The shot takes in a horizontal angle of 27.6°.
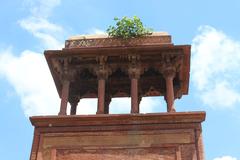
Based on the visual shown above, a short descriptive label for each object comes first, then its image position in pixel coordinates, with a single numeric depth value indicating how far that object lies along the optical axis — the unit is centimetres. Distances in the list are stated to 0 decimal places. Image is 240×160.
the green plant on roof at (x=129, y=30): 1535
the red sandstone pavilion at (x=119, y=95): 1273
